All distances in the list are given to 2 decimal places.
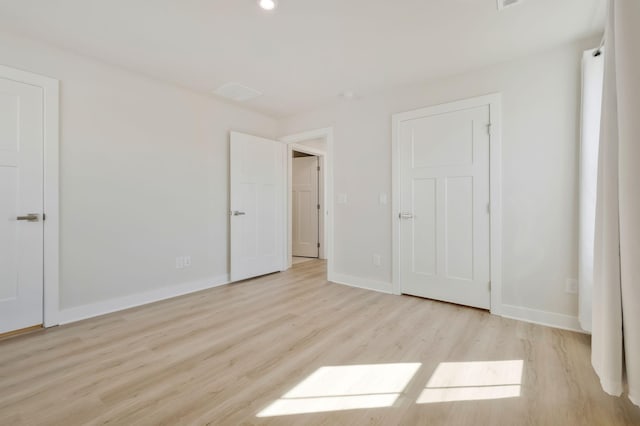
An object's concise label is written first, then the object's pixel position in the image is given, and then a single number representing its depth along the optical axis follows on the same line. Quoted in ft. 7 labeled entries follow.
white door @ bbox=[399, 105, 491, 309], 9.32
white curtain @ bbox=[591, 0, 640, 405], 3.60
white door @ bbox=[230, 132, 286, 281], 12.72
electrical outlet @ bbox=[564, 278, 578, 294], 7.97
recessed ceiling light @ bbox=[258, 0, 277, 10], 6.38
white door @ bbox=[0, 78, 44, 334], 7.50
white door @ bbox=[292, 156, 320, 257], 19.58
